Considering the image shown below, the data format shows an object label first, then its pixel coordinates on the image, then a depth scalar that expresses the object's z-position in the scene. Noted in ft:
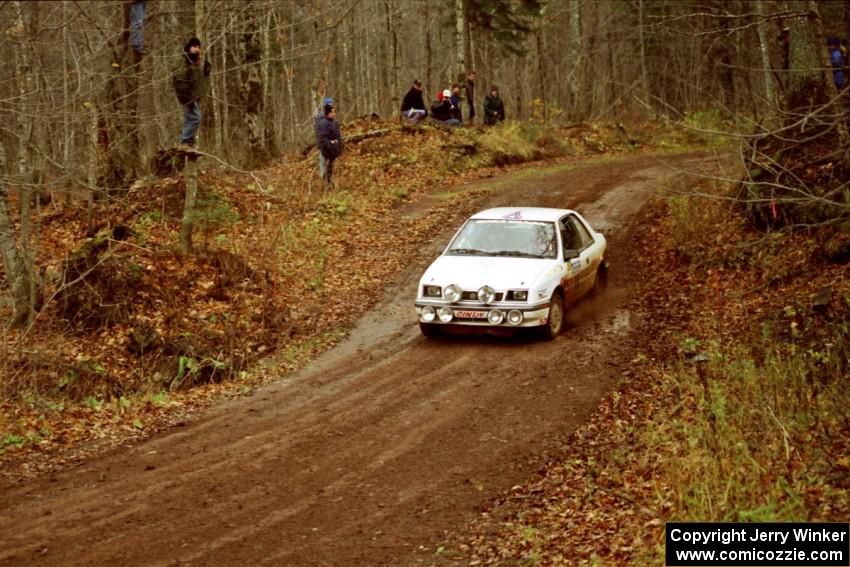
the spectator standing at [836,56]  51.35
